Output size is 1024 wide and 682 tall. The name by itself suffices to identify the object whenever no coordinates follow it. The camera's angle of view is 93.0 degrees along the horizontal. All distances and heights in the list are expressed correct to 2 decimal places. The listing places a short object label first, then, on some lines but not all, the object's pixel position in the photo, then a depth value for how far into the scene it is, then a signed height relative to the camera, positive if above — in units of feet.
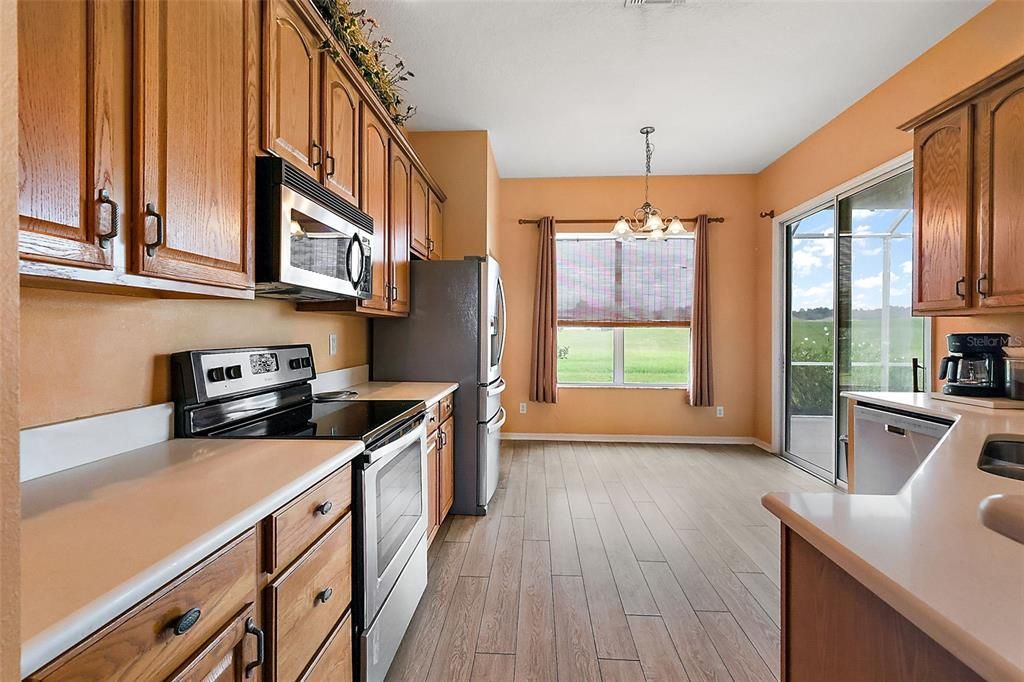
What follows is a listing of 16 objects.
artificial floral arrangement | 6.34 +4.23
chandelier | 12.36 +2.91
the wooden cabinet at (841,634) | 1.97 -1.43
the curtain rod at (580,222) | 17.11 +4.05
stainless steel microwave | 4.92 +1.14
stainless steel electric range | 4.89 -1.11
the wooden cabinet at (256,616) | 2.16 -1.63
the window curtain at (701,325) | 16.47 +0.41
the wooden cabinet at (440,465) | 8.49 -2.44
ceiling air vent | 8.18 +5.65
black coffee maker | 7.47 -0.43
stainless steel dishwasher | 7.09 -1.72
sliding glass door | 10.60 +0.59
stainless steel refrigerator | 10.44 -0.25
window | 17.07 +0.92
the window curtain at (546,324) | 16.79 +0.44
